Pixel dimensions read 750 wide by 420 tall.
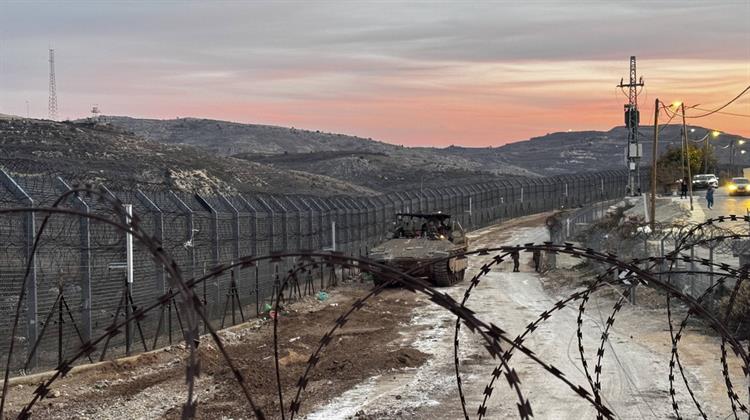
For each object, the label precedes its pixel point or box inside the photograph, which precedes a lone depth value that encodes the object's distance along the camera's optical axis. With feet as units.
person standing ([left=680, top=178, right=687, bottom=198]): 195.78
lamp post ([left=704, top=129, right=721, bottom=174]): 301.39
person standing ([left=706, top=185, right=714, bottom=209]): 161.79
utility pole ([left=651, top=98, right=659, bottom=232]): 111.75
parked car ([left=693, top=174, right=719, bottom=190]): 228.63
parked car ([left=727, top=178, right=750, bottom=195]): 196.54
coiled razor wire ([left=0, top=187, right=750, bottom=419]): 12.05
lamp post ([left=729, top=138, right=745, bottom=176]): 355.77
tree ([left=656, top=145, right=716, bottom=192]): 247.50
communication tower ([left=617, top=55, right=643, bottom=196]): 179.19
